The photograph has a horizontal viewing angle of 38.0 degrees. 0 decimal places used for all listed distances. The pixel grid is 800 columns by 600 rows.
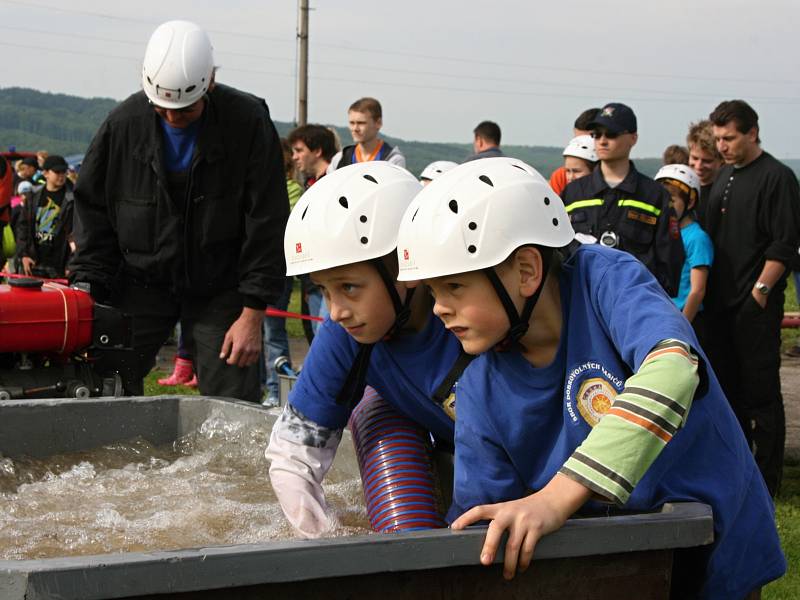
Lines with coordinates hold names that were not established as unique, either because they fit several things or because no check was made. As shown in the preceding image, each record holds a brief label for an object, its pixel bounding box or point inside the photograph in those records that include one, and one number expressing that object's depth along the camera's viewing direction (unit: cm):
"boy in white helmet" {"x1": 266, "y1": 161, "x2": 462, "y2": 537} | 347
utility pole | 2750
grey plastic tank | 209
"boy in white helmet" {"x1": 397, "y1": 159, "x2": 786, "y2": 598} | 276
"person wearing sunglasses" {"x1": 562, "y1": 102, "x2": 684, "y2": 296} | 618
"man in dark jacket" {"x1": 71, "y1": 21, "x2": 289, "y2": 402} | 548
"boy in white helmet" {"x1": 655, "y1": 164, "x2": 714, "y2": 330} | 691
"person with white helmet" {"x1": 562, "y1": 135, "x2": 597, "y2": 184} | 730
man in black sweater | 660
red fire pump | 567
